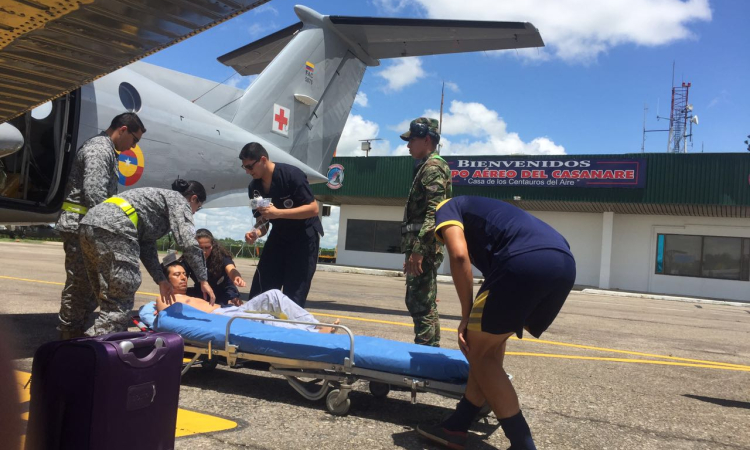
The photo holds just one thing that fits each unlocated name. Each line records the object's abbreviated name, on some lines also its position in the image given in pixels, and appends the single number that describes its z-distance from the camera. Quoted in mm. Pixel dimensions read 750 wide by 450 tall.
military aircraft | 5602
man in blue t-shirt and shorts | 2711
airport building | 21719
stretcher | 3217
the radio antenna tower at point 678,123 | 38688
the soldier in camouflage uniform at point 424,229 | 4016
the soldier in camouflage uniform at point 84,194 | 4168
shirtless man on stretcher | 4453
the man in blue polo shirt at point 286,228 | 4820
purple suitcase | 1776
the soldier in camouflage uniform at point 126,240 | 3723
